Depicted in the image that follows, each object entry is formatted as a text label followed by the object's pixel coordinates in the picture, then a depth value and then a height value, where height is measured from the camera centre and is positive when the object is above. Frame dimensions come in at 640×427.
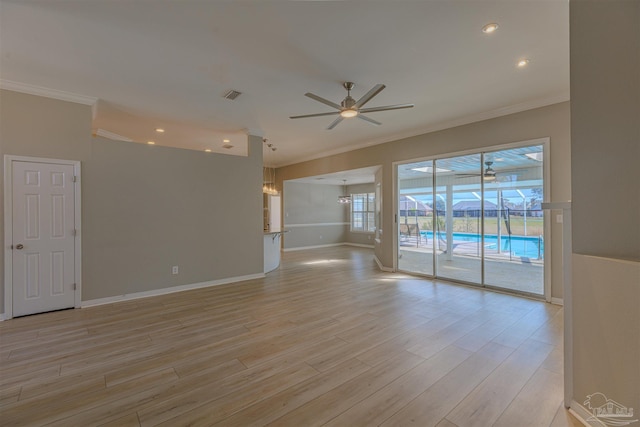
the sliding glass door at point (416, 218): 5.95 -0.11
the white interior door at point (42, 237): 3.72 -0.32
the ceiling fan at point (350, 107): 3.26 +1.36
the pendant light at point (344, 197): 10.90 +0.67
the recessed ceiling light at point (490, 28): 2.55 +1.77
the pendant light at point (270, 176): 10.50 +1.47
